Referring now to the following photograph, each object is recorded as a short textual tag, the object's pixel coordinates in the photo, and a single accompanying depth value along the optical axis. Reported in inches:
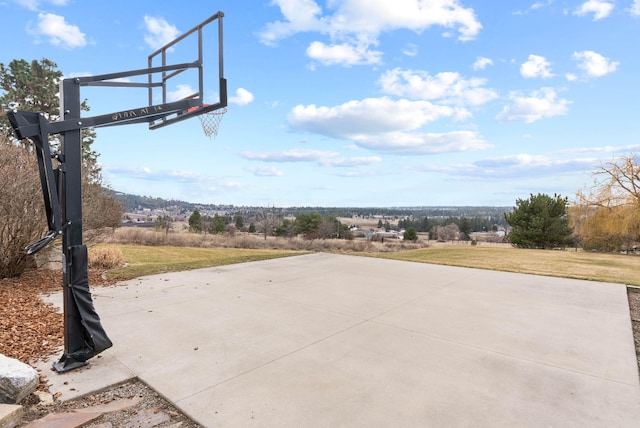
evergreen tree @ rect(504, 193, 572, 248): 867.4
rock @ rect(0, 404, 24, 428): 81.9
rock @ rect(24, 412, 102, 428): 84.2
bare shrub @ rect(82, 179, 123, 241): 296.9
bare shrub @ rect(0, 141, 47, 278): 221.5
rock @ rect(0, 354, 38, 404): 90.9
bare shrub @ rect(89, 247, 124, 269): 343.6
